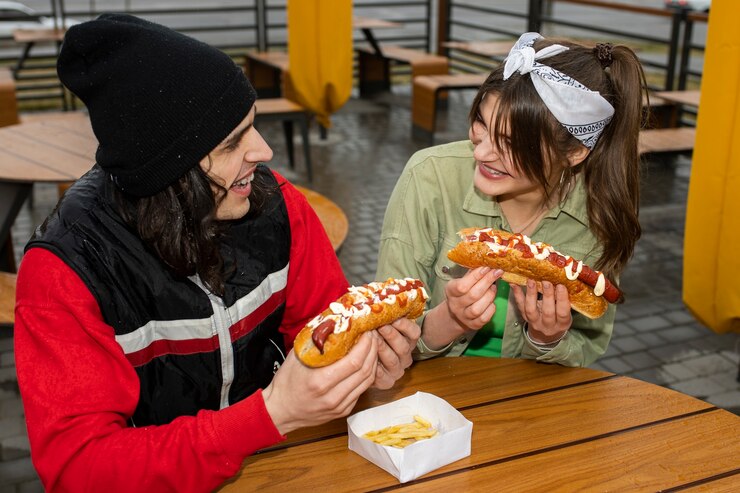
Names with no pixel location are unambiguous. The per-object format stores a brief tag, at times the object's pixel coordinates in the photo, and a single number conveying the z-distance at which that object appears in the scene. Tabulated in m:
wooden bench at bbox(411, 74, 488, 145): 9.47
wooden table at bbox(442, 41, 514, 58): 10.61
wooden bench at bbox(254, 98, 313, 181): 7.84
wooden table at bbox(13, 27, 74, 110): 10.05
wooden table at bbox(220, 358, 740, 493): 1.90
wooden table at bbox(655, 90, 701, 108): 7.27
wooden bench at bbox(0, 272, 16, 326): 3.52
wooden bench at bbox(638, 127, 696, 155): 6.57
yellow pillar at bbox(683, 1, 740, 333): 3.06
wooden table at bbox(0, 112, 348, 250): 4.52
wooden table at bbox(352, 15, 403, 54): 11.34
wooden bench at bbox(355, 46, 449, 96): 11.09
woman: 2.43
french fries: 2.00
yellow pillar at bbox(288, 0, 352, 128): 7.35
